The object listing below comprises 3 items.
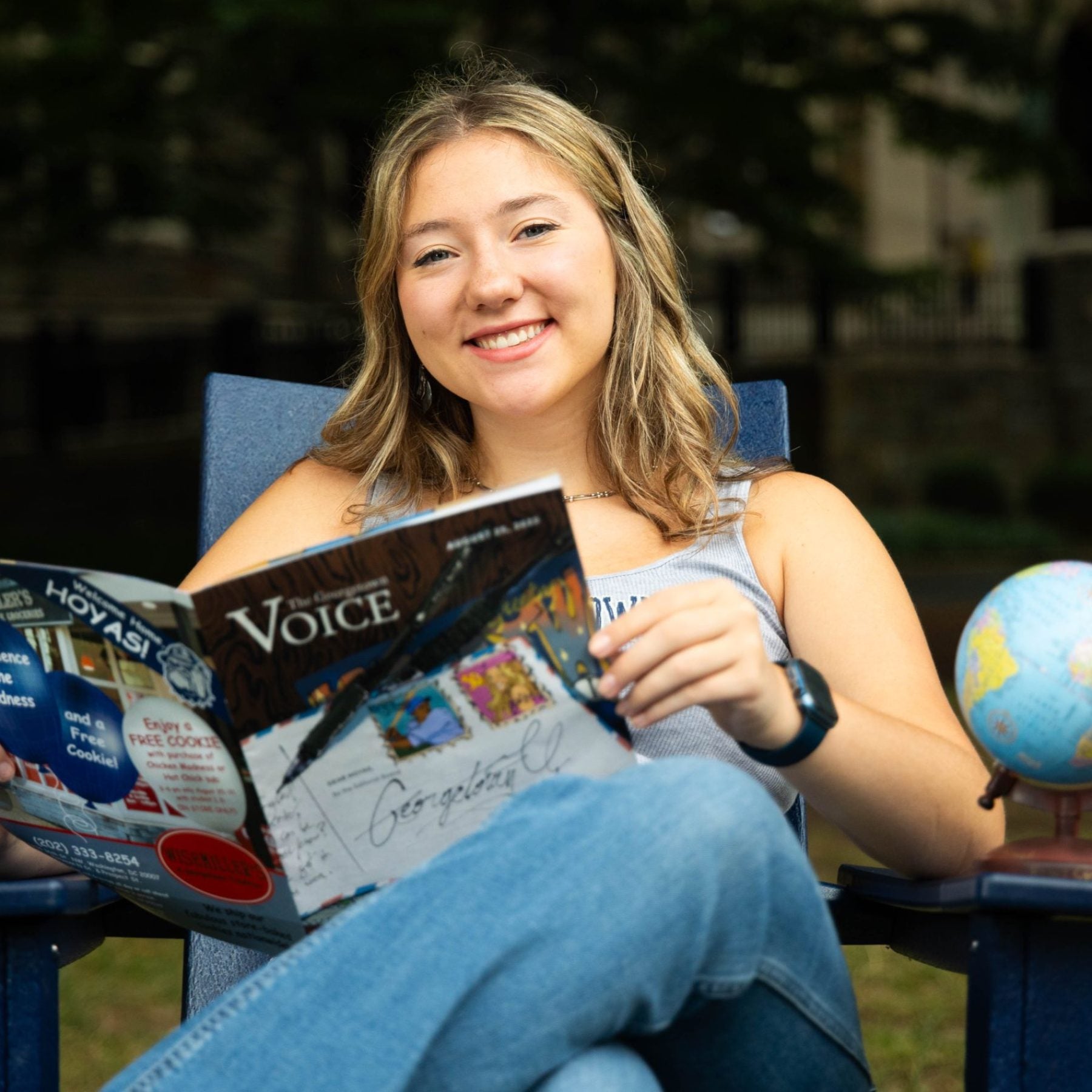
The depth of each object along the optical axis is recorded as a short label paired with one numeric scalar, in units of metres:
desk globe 1.77
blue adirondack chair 1.75
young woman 1.67
